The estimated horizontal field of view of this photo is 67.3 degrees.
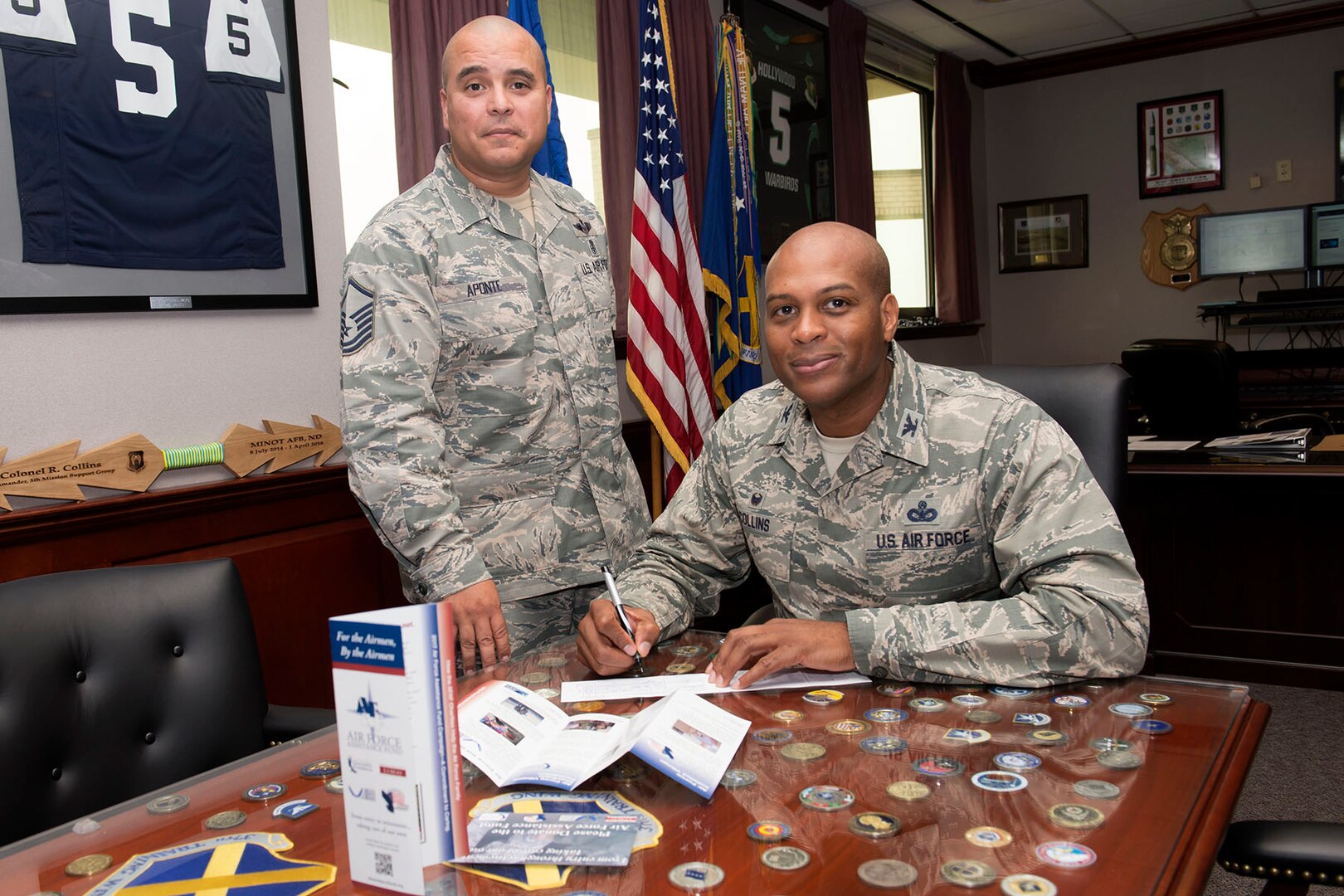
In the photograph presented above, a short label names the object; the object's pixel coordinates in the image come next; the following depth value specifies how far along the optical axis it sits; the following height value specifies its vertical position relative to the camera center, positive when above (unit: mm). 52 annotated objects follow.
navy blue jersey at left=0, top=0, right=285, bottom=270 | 1865 +519
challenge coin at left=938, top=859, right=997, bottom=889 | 749 -393
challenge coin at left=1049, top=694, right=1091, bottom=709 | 1111 -395
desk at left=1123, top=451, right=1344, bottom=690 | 2775 -649
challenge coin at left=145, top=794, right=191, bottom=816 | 977 -403
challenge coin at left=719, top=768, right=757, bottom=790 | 952 -397
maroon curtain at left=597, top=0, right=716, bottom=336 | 3441 +870
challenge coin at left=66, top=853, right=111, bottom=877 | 860 -404
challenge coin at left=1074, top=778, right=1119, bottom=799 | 884 -394
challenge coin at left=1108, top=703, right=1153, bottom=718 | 1072 -395
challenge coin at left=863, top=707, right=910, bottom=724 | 1098 -395
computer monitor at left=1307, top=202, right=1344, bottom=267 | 5578 +524
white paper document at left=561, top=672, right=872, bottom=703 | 1216 -393
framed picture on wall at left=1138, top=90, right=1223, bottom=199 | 6250 +1208
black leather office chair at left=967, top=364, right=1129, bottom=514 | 1649 -106
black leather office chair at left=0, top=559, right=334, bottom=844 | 1329 -411
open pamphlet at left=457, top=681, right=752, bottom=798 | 957 -381
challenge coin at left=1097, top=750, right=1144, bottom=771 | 946 -395
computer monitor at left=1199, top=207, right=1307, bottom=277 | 5719 +529
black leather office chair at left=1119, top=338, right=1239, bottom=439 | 3488 -167
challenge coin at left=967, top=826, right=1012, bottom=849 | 804 -392
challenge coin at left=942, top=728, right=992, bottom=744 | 1022 -395
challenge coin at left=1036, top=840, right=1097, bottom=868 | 771 -393
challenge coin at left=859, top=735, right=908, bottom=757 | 1007 -395
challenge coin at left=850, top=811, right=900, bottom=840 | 833 -393
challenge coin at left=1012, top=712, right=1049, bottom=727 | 1063 -395
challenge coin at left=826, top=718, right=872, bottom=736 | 1069 -396
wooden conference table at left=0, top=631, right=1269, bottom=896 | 784 -397
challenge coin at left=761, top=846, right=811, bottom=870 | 794 -396
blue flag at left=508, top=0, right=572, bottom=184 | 2797 +632
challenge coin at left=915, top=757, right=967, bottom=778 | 943 -392
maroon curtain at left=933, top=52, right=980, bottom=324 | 6172 +953
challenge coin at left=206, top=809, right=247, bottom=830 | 934 -402
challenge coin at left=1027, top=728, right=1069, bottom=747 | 1004 -394
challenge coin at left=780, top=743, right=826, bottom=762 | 1007 -396
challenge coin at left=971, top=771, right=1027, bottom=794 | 903 -392
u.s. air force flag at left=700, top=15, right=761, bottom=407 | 3666 +463
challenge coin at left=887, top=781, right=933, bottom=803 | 898 -393
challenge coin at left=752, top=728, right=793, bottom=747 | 1051 -396
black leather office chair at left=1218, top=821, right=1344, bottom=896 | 913 -475
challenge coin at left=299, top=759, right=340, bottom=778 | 1048 -403
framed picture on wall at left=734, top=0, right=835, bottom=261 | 4371 +1091
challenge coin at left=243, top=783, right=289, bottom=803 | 994 -403
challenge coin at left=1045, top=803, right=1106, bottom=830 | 833 -394
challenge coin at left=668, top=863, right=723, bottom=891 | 775 -398
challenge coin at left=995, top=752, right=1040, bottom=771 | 946 -392
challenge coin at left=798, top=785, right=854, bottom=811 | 892 -395
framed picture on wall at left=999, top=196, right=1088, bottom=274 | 6797 +753
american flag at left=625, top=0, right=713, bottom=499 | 3242 +280
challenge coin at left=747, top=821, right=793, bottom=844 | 840 -396
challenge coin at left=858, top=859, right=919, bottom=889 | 757 -395
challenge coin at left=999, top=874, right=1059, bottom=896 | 733 -394
